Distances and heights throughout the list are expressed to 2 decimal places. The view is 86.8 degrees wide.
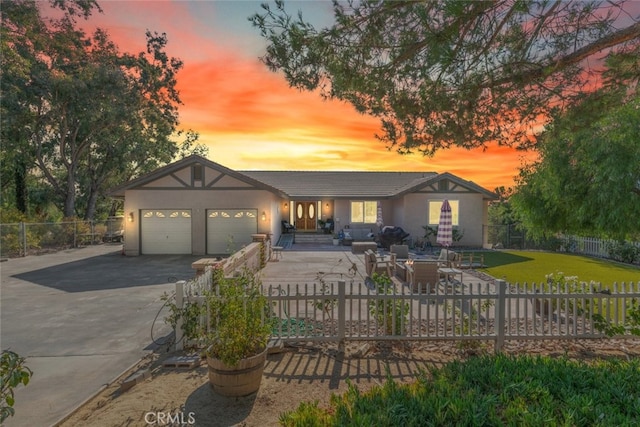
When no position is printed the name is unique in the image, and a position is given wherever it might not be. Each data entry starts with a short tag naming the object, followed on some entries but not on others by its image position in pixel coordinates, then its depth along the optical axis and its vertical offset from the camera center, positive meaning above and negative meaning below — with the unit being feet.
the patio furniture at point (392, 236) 65.67 -4.74
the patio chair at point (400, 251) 50.73 -5.96
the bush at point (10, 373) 8.02 -3.94
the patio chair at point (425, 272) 33.01 -5.91
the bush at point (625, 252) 48.51 -5.94
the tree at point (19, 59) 55.06 +24.91
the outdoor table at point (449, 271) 32.82 -5.97
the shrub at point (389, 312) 19.42 -5.89
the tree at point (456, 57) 17.88 +8.97
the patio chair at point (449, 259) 40.64 -5.93
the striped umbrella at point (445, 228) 49.11 -2.41
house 57.72 +0.43
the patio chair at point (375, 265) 37.93 -6.18
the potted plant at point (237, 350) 13.92 -5.88
